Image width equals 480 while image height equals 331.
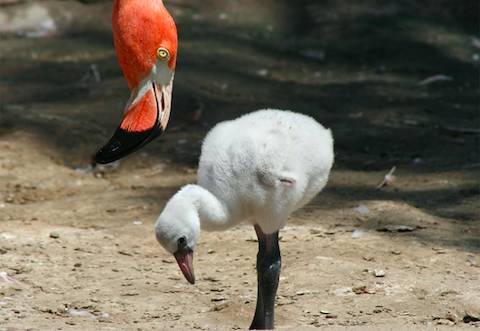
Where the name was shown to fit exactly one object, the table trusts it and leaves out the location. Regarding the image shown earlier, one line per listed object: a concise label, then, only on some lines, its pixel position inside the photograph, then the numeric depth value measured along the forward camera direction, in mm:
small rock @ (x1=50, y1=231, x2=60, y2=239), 9859
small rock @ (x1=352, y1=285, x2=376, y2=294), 8406
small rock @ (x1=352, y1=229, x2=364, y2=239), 9703
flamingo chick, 6992
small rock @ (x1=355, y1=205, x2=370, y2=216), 10297
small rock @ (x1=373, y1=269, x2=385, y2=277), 8711
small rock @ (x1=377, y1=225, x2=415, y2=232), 9836
